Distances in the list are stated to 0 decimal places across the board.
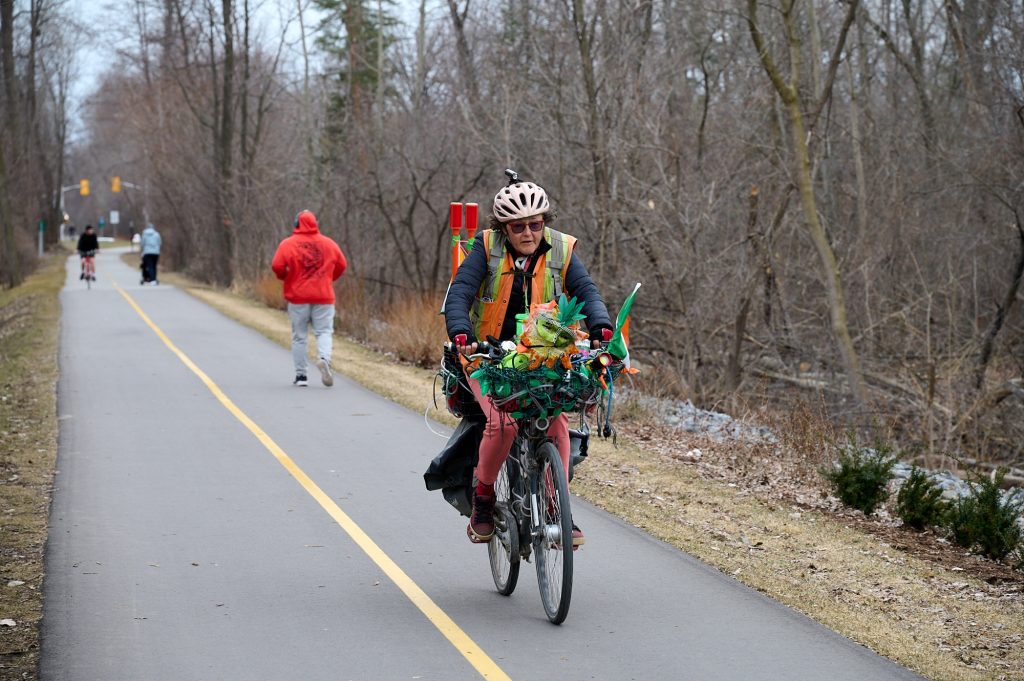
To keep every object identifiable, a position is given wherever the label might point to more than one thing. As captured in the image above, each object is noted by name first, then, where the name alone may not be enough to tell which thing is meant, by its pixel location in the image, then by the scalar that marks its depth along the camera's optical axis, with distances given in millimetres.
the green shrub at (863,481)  19906
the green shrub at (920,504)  18875
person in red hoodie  32750
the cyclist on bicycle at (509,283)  12867
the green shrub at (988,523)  17266
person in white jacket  82250
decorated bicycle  12039
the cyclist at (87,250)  80437
